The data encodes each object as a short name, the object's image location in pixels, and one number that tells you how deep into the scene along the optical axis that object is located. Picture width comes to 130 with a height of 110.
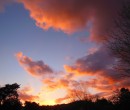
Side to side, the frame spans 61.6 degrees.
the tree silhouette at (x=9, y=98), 15.99
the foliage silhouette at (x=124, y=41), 7.89
